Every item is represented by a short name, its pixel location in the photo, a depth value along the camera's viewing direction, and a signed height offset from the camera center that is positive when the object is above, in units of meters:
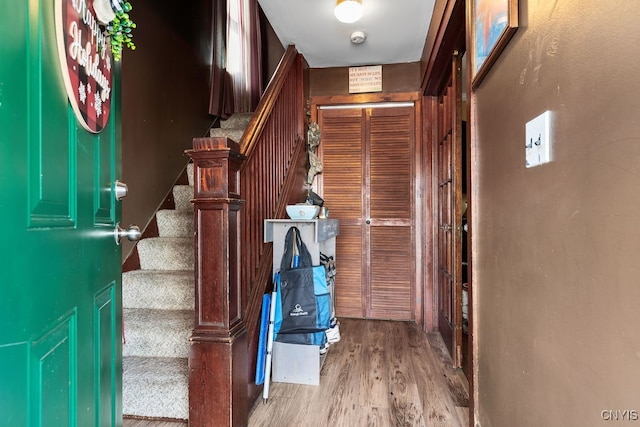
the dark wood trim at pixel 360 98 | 3.39 +1.13
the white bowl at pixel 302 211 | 2.44 +0.03
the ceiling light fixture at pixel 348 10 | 2.28 +1.33
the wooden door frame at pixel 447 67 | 1.47 +1.10
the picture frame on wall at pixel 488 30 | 1.03 +0.61
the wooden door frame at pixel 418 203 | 3.30 +0.11
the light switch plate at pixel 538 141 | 0.84 +0.18
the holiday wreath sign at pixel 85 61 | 0.76 +0.37
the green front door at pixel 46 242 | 0.60 -0.05
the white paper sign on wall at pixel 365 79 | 3.45 +1.33
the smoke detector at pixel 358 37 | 2.83 +1.45
